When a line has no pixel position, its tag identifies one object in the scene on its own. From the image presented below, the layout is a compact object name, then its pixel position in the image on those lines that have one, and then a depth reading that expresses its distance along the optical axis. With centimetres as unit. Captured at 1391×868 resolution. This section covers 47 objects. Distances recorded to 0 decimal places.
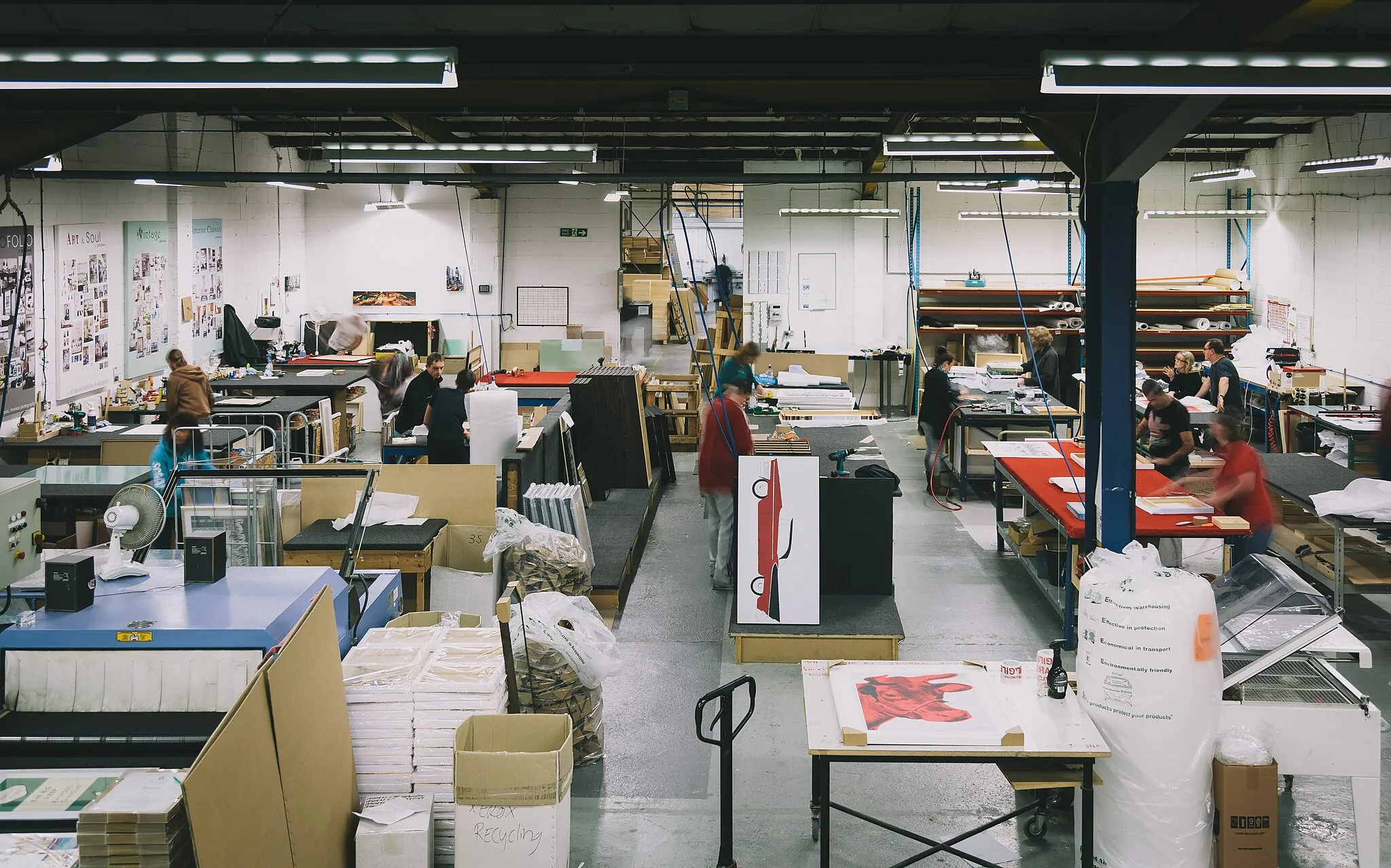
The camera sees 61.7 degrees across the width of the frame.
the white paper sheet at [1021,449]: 905
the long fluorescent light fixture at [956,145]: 747
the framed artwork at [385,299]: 1580
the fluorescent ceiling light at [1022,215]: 1429
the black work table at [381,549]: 675
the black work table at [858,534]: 719
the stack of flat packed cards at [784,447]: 823
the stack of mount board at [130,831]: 320
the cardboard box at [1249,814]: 416
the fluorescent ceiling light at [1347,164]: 976
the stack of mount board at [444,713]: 438
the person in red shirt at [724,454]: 781
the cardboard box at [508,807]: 409
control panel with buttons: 458
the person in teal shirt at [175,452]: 769
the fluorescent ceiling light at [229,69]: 423
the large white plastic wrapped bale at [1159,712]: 409
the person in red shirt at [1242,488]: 696
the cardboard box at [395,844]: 412
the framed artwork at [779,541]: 679
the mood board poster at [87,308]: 1010
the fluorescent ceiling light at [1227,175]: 1255
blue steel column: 638
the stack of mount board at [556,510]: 779
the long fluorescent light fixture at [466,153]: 741
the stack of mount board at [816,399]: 1154
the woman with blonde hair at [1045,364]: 1230
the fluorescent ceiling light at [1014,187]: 1100
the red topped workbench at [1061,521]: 677
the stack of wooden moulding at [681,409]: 1322
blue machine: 391
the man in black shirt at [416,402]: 984
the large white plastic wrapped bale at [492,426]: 812
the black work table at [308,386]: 1188
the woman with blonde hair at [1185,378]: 1170
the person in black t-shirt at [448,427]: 859
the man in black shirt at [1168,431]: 848
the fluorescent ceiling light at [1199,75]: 438
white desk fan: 450
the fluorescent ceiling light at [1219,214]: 1404
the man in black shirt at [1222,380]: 1083
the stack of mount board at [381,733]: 438
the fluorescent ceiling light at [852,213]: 1477
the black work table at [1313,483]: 705
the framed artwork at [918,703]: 410
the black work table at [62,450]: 900
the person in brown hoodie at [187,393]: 882
